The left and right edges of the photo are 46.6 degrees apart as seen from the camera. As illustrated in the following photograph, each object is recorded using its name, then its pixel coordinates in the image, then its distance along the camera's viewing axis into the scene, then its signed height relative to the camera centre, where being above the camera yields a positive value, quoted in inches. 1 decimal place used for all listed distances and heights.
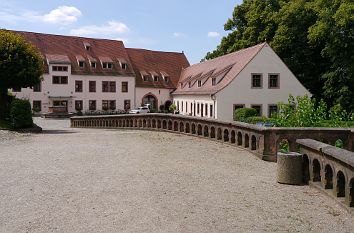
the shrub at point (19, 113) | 941.2 -26.3
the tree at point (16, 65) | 943.0 +88.1
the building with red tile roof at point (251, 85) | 1492.4 +71.2
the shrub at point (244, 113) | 1362.0 -31.5
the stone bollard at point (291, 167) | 364.2 -56.1
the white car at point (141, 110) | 2126.0 -36.6
